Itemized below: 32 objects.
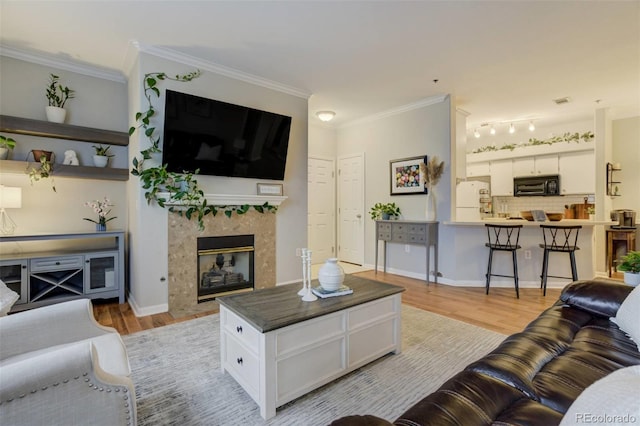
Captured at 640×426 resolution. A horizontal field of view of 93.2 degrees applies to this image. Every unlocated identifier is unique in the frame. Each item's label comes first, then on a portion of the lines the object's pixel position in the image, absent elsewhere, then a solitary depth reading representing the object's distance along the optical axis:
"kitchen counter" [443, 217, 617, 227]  4.00
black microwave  5.61
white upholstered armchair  0.96
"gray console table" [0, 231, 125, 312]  2.99
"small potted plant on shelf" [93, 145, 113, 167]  3.58
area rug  1.66
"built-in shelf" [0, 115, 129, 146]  3.11
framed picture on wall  4.84
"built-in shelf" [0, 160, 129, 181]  3.13
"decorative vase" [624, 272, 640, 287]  2.20
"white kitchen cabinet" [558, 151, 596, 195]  5.29
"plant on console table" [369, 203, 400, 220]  5.11
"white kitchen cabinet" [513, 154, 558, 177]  5.68
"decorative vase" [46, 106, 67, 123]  3.32
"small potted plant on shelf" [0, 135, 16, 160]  3.08
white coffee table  1.64
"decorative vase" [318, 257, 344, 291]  2.12
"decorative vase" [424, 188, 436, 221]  4.64
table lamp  2.93
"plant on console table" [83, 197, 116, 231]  3.54
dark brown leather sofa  0.92
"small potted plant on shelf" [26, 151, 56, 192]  3.24
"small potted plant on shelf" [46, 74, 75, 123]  3.33
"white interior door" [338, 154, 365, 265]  5.82
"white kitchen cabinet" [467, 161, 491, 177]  6.51
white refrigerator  5.13
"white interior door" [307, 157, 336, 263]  5.97
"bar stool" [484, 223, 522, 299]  3.88
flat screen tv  3.24
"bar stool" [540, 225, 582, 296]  3.80
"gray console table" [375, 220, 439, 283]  4.52
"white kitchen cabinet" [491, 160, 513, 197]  6.18
